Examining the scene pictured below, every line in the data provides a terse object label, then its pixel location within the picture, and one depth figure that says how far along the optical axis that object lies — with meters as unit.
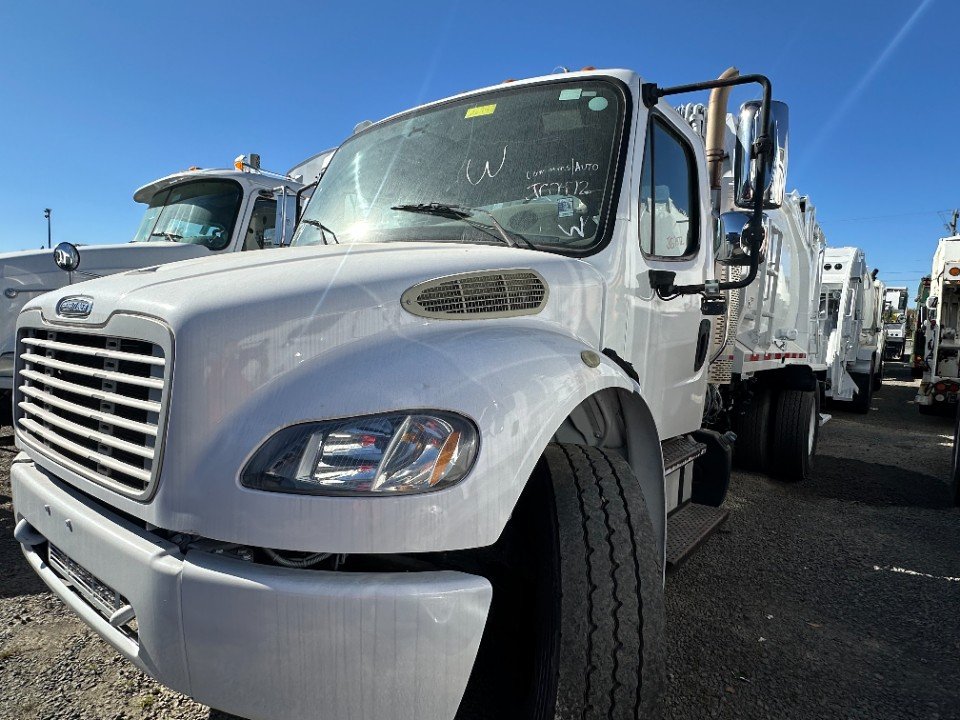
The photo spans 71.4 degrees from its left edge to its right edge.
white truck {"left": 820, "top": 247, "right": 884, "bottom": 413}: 10.52
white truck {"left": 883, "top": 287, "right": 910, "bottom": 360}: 26.19
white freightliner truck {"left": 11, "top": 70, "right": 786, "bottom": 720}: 1.46
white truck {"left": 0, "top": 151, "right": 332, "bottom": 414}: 5.33
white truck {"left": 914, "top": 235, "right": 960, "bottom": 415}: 10.52
